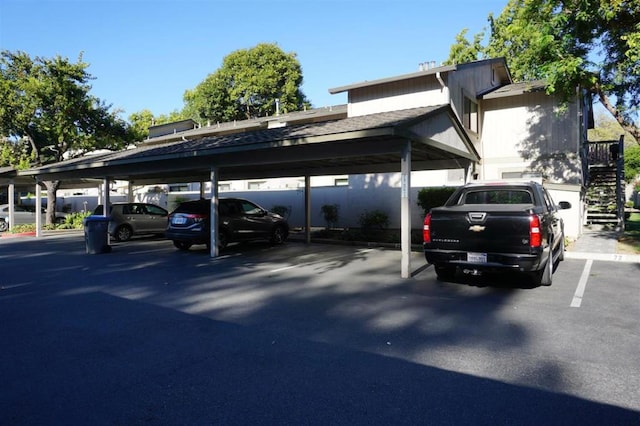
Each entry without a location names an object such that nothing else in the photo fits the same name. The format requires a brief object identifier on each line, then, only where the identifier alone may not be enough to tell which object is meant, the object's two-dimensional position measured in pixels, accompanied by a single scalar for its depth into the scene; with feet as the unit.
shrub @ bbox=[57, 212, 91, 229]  77.36
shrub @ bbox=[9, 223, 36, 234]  69.87
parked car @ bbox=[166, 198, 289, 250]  42.57
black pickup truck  22.74
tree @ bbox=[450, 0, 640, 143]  38.86
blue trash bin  42.91
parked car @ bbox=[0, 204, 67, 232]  77.15
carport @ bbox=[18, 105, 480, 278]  29.09
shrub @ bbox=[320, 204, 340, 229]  65.21
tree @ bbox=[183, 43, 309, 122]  138.21
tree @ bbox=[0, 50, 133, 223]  71.10
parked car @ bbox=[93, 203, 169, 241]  54.65
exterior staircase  60.75
